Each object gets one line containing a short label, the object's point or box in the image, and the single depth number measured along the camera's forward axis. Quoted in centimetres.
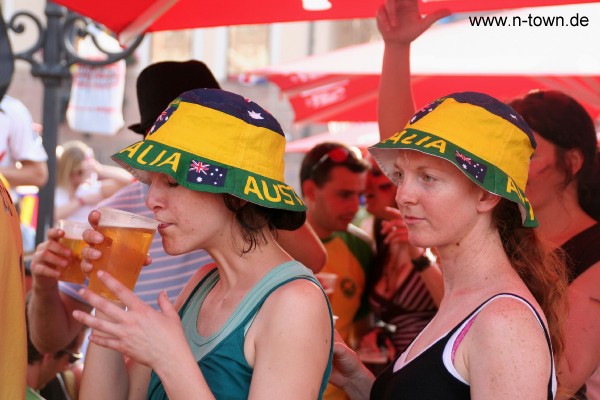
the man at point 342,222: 475
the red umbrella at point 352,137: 879
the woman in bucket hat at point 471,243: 203
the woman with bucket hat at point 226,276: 200
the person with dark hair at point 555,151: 302
